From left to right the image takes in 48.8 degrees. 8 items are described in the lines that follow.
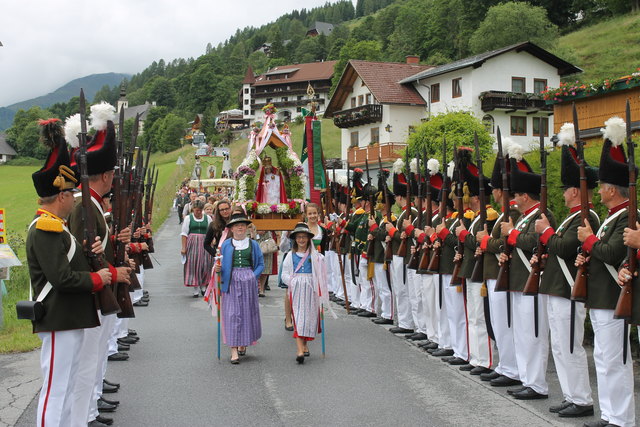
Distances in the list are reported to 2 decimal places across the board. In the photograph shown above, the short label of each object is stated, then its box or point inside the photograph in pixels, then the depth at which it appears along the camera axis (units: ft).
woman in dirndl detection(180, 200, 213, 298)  49.93
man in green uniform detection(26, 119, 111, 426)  16.11
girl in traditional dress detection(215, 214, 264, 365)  30.30
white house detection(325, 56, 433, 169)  156.15
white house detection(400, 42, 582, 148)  140.97
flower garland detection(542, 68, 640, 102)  64.69
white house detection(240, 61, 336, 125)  408.87
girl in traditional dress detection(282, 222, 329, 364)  30.63
